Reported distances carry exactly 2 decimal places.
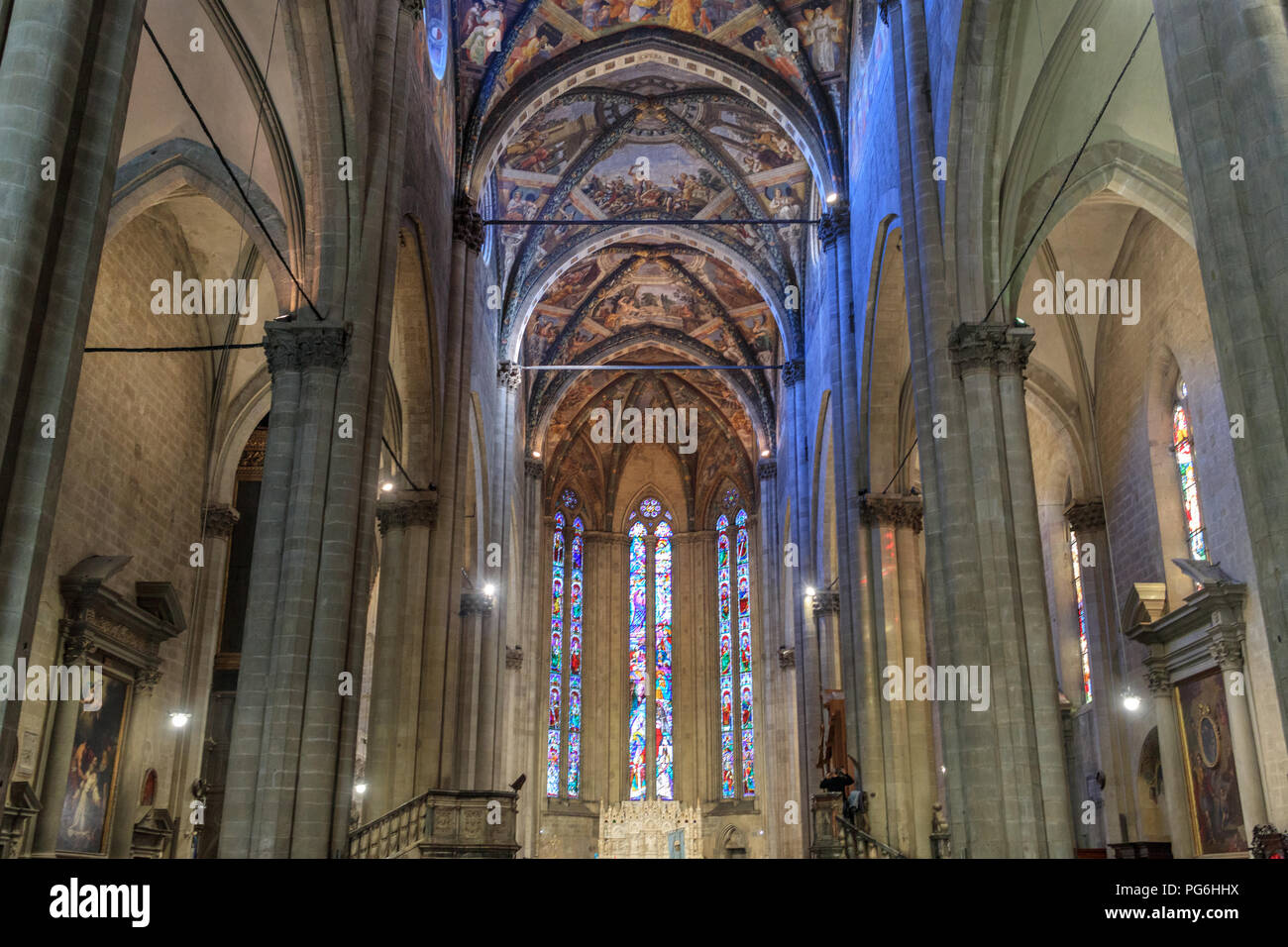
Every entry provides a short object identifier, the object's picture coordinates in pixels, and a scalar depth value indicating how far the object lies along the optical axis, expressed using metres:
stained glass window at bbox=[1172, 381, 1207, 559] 16.39
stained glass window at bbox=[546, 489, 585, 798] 34.47
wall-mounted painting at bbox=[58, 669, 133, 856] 15.05
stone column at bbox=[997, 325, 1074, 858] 10.78
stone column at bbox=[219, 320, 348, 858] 10.62
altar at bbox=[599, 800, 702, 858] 31.06
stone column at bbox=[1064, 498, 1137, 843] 18.09
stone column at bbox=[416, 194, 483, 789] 16.69
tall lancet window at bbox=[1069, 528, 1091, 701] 19.57
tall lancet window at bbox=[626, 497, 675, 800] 35.19
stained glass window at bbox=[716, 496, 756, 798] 34.34
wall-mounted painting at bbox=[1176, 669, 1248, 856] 14.80
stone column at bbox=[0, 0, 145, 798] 5.98
